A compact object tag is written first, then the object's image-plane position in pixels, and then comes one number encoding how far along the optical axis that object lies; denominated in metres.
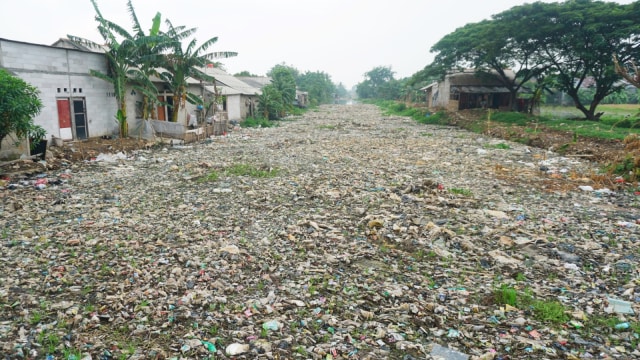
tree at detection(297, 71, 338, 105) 56.69
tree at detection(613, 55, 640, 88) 7.67
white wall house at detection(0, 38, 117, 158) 11.24
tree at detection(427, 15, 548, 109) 22.30
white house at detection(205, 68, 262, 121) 22.25
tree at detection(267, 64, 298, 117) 31.71
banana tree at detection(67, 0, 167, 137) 13.18
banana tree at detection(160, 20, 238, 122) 15.16
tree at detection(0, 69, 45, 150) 8.42
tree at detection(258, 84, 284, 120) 25.47
